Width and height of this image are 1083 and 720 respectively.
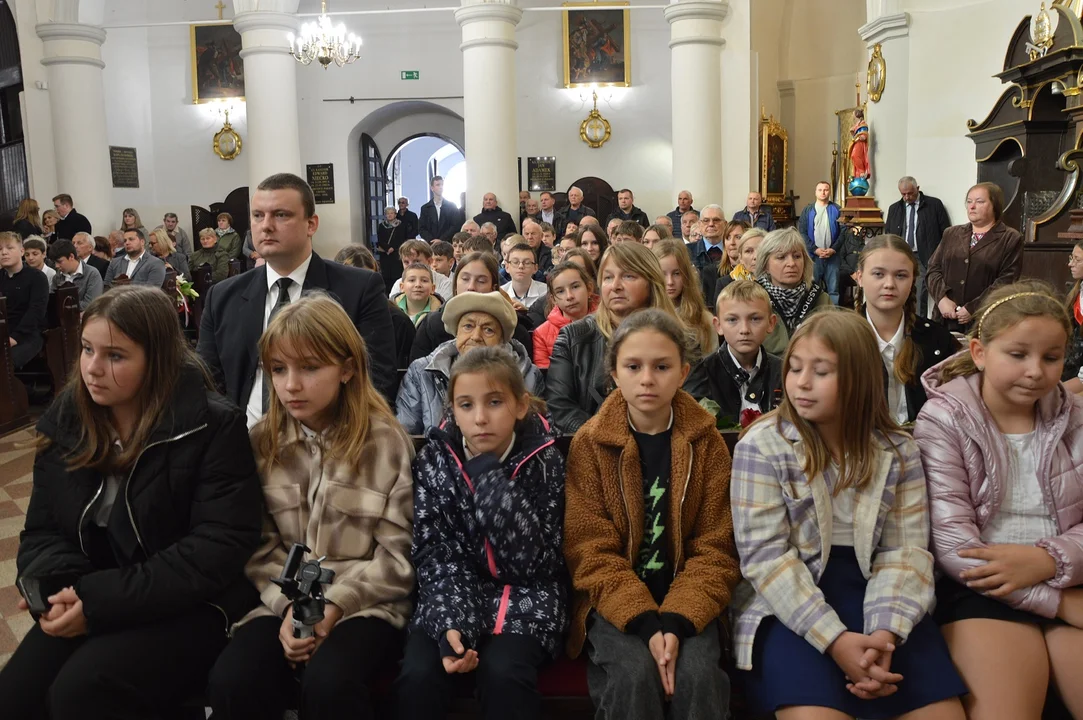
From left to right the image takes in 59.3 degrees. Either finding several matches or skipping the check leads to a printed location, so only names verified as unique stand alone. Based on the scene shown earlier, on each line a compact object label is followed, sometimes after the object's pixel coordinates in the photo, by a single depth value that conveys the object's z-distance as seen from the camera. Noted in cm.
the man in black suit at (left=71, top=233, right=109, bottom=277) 1086
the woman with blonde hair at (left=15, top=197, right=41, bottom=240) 1210
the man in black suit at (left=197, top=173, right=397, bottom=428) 331
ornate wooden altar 748
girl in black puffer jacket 233
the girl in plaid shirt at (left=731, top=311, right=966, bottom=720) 230
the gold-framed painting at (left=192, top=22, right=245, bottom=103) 1694
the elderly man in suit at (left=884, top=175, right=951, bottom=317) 1131
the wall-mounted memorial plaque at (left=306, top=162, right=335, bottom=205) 1716
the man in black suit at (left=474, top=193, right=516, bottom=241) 1295
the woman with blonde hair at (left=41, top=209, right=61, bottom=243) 1286
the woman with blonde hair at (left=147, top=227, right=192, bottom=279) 1184
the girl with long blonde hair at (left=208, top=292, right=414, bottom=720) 237
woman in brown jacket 673
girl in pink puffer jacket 234
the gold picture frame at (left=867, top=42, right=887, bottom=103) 1344
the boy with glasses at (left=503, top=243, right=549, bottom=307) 625
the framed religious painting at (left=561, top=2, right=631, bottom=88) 1628
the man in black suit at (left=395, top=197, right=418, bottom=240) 1662
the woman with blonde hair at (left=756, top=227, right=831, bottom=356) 452
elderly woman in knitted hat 362
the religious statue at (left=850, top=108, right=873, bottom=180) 1374
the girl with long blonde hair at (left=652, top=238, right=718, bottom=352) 439
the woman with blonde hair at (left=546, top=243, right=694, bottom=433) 366
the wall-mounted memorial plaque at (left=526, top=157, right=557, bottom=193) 1673
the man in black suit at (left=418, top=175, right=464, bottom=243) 1605
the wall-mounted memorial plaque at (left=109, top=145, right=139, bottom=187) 1683
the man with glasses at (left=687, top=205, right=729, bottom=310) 884
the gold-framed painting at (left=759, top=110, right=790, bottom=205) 1546
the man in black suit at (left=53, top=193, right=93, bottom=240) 1310
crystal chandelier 1291
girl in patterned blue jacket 227
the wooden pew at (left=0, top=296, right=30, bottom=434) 741
